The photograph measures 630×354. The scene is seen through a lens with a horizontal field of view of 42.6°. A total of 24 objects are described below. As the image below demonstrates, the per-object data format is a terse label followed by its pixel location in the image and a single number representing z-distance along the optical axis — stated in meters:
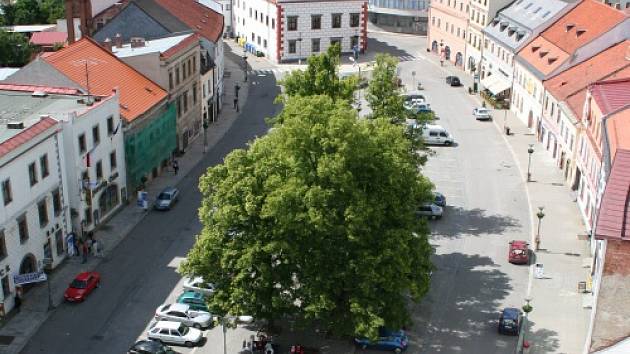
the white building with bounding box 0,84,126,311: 54.06
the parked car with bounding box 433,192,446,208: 71.81
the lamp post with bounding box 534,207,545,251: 63.44
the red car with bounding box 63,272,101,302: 55.22
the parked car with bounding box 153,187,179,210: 70.69
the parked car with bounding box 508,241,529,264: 62.19
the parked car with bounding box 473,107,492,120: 98.75
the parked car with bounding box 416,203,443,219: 70.44
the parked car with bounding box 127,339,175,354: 48.56
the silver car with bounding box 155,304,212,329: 52.56
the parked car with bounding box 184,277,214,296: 53.40
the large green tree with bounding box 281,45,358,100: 65.44
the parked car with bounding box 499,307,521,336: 52.09
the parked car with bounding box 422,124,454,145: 89.25
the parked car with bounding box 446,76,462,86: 114.12
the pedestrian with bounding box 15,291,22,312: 54.29
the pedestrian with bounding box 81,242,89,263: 61.31
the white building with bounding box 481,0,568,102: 100.44
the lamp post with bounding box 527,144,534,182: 79.72
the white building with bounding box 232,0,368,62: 124.88
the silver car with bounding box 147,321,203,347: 50.59
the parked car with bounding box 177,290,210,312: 53.91
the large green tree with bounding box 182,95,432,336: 45.56
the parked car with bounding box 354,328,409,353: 50.19
